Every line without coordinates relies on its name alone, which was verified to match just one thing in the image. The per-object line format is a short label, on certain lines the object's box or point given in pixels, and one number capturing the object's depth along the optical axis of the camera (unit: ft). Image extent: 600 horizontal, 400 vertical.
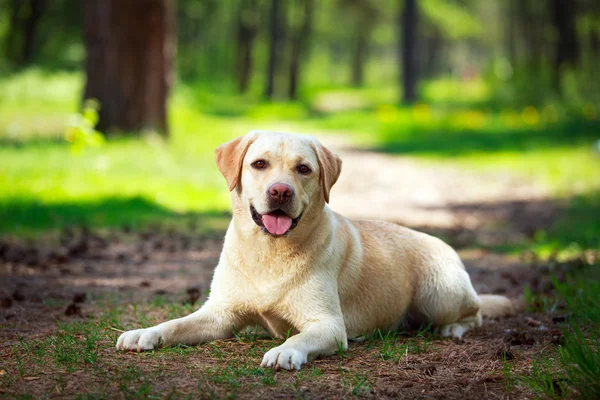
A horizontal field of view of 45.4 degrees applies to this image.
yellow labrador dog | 14.24
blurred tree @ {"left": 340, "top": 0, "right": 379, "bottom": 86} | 143.95
